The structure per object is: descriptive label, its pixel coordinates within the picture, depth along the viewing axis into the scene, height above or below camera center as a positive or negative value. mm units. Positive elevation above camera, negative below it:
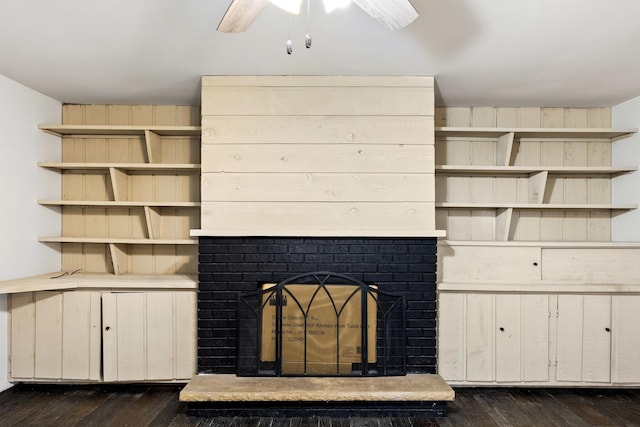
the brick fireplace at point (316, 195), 3293 +133
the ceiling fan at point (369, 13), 1904 +828
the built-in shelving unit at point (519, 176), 4055 +345
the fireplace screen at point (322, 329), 3293 -788
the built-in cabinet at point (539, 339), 3574 -915
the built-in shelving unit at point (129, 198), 4082 +136
